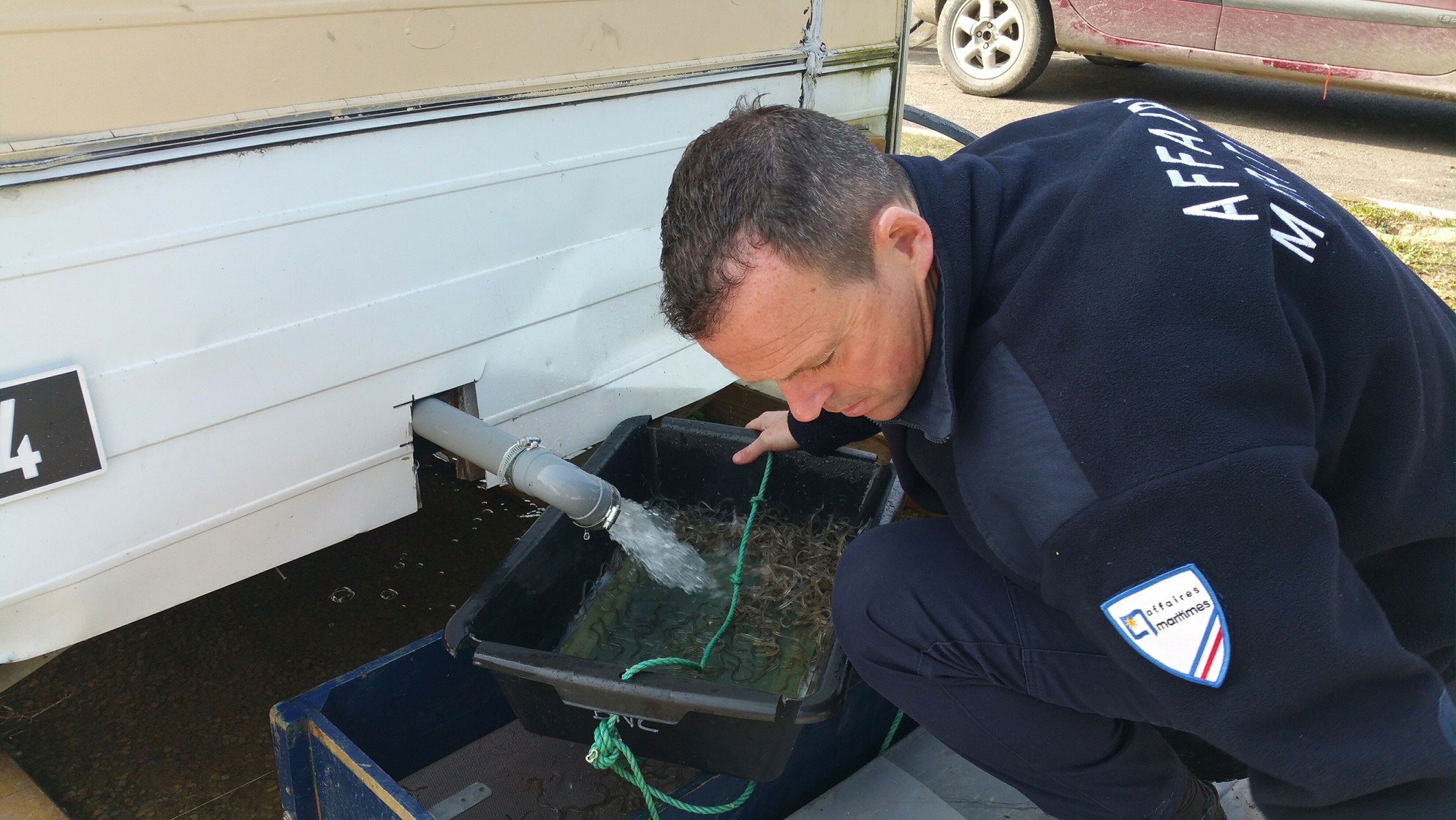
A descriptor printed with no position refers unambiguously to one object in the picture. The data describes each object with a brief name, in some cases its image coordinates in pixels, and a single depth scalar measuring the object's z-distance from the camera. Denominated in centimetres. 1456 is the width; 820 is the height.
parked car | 587
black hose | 328
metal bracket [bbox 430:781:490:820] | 198
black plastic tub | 164
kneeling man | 113
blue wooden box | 169
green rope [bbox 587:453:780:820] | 167
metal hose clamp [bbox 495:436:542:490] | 204
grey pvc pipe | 201
